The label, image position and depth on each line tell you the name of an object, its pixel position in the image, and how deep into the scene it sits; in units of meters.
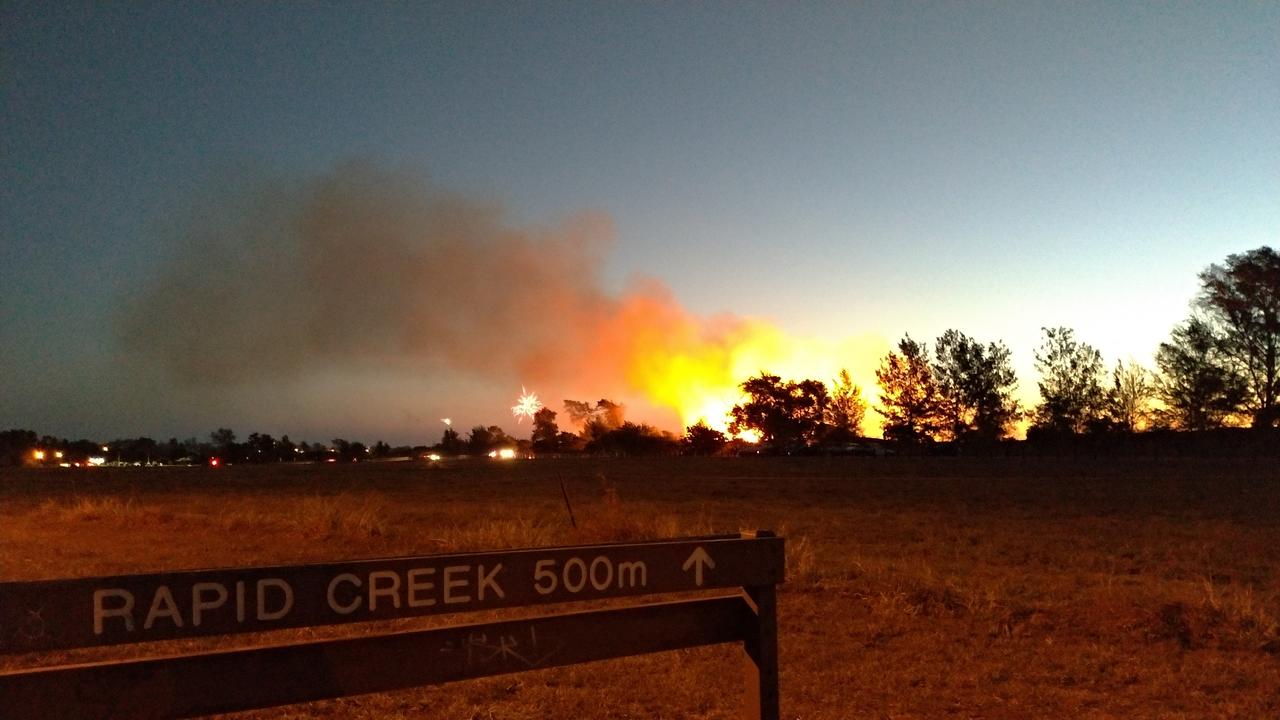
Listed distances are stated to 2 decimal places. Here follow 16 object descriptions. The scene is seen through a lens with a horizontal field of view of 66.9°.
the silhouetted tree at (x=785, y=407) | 128.12
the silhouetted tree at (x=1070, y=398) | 89.12
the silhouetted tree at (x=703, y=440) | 120.75
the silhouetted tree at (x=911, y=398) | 100.69
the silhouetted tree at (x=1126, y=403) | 86.81
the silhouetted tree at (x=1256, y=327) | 69.56
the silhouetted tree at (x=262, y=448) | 139.62
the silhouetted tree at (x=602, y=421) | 136.38
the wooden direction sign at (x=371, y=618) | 2.91
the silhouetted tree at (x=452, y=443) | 161.25
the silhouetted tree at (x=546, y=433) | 155.12
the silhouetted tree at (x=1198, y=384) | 72.50
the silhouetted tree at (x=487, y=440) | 156.38
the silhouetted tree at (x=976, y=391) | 98.06
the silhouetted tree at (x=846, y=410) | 121.25
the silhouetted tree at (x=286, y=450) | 144.62
